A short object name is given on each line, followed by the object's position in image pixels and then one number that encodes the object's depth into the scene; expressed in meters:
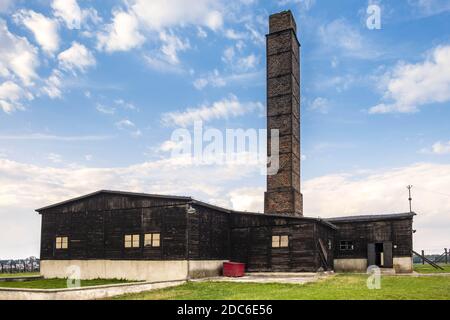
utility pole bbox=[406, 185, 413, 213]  55.31
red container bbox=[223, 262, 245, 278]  29.19
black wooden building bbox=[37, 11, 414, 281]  27.38
